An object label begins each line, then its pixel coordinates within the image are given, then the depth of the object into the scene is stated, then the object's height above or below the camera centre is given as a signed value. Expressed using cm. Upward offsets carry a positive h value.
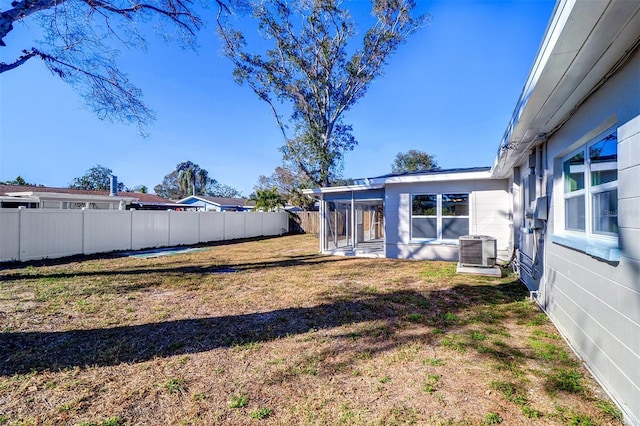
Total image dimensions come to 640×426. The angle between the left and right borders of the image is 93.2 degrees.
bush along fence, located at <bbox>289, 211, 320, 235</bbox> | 2042 -38
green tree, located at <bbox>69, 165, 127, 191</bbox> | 4275 +559
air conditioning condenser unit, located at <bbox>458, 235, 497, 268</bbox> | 693 -76
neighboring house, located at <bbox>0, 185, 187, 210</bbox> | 1623 +107
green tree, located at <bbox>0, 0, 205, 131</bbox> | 562 +355
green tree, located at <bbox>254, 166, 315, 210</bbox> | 2195 +288
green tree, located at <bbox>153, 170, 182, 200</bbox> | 5286 +541
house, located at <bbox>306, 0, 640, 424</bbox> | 203 +39
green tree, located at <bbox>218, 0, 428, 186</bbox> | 1719 +935
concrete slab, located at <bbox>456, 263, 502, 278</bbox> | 689 -124
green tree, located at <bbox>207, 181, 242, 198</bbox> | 5566 +519
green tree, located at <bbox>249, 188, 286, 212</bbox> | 1997 +114
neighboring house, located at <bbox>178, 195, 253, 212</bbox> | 2977 +136
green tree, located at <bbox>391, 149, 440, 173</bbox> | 3238 +621
